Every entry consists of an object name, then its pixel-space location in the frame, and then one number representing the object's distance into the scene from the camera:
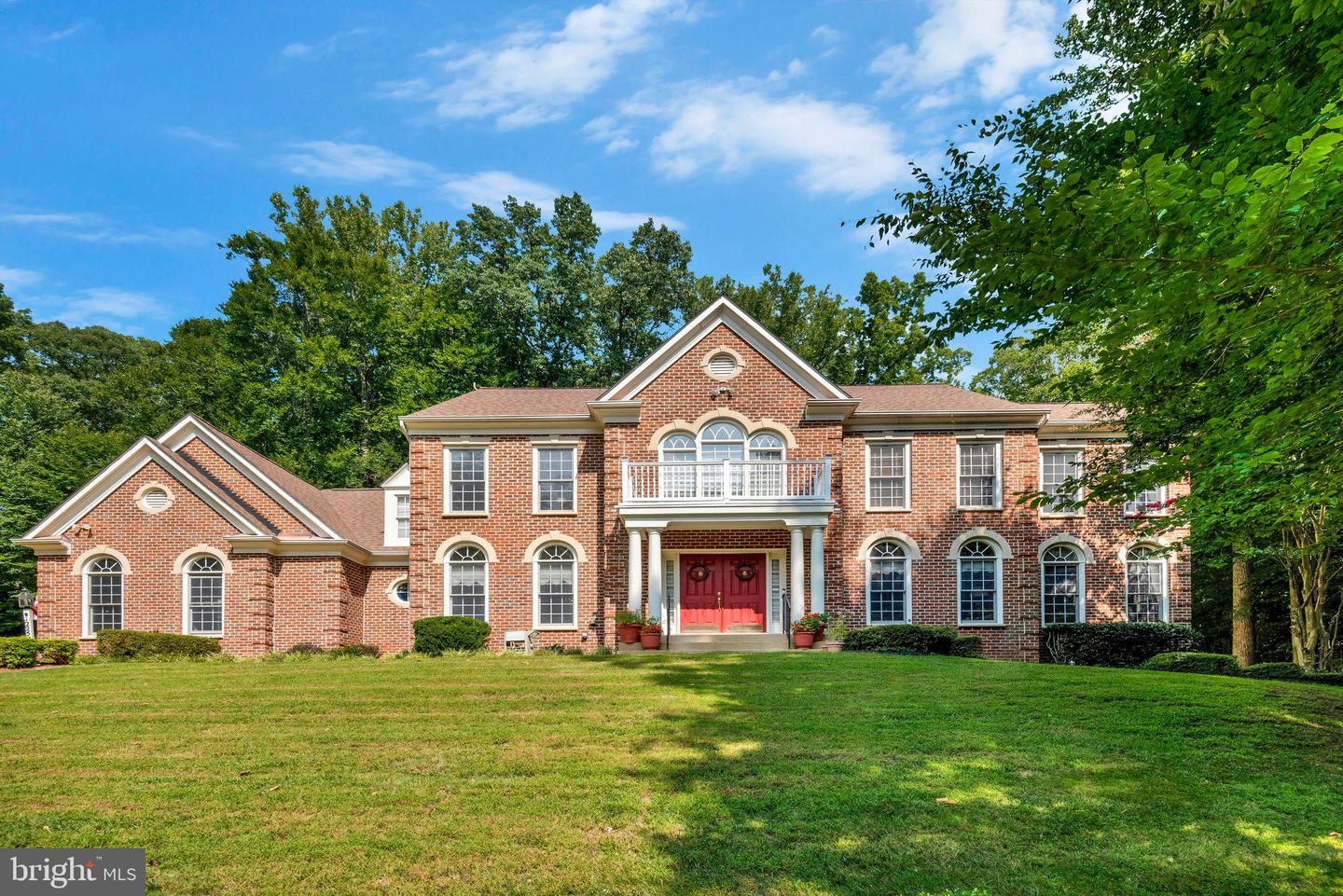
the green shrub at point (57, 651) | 18.17
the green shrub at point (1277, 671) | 15.74
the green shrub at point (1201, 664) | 16.89
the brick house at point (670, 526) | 20.00
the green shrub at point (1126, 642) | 19.97
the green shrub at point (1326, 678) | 15.29
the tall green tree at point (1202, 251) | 5.76
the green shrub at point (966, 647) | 19.39
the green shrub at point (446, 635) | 18.78
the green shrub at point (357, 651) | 19.48
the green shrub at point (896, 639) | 18.64
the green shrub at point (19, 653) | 17.23
